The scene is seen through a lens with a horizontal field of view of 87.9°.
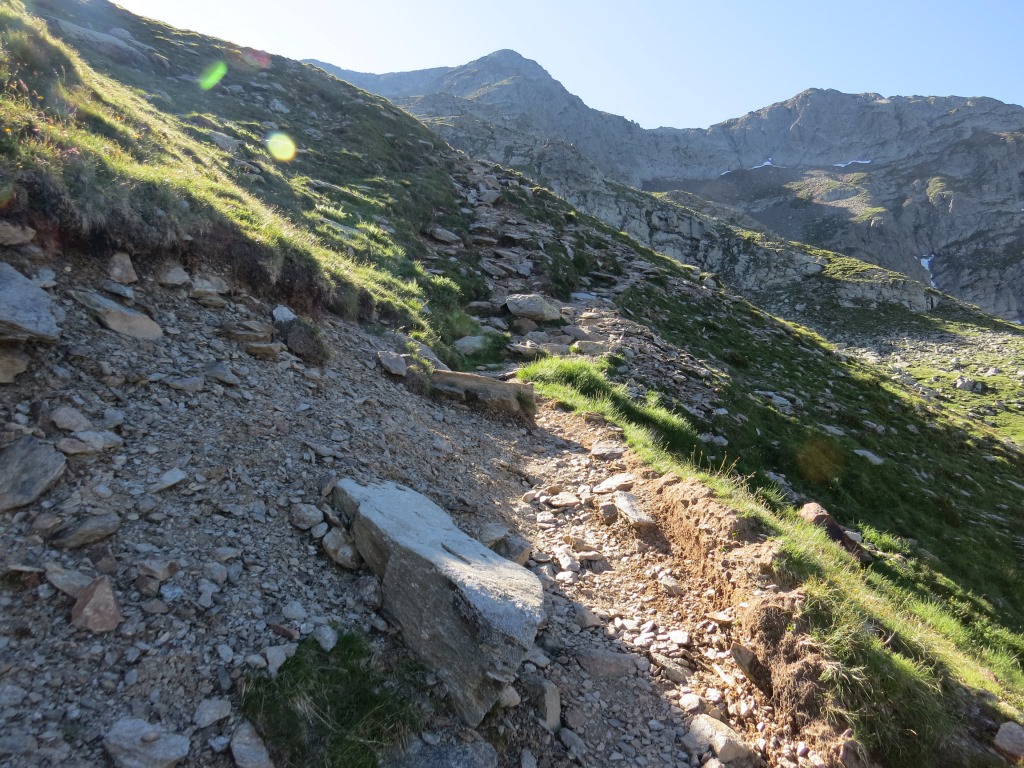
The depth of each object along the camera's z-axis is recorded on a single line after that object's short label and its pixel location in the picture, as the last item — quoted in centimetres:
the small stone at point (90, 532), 396
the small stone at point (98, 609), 360
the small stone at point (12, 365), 470
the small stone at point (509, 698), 436
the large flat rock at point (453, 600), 425
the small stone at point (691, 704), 489
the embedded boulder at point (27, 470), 402
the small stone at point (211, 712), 340
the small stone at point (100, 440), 470
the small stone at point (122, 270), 643
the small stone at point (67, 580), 370
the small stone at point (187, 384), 596
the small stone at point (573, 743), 431
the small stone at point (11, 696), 305
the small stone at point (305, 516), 519
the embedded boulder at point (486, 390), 1074
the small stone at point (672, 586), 640
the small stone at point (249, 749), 331
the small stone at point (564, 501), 812
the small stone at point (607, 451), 968
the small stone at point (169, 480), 473
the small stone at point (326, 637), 415
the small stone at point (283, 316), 833
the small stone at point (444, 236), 2208
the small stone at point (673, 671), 521
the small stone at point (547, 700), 447
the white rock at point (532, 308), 1747
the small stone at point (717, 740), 450
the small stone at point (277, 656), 384
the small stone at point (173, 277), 706
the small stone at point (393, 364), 980
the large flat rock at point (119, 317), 590
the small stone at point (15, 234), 549
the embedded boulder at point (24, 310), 483
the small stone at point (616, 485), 850
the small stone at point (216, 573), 429
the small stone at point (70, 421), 470
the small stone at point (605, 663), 513
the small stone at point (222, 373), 648
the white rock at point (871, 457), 1650
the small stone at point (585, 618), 570
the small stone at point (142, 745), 306
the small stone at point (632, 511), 744
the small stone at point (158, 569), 405
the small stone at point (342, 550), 497
